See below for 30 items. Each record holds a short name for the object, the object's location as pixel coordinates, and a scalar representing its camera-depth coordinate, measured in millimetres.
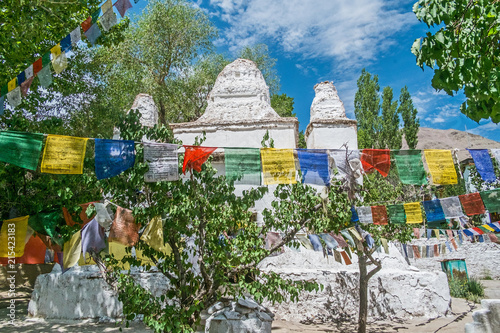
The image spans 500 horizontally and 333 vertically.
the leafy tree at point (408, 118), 25547
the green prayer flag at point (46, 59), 5492
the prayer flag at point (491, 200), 7125
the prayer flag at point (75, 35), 5316
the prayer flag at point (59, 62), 5391
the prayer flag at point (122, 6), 5098
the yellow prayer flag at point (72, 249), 5176
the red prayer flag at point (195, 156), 5082
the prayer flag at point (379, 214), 7507
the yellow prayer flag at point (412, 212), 7535
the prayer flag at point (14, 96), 5484
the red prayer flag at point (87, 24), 5309
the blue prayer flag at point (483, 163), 6406
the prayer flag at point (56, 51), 5426
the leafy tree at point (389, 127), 25083
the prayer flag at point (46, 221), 5505
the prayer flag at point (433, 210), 7414
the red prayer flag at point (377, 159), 6238
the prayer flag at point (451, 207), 7318
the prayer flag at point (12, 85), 5637
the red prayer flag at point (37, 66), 5594
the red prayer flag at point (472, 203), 7270
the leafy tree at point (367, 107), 26500
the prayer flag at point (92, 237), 5086
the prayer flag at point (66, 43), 5371
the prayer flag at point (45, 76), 5273
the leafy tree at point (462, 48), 3098
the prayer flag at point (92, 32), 5275
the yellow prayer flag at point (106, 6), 5090
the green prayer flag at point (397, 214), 7561
